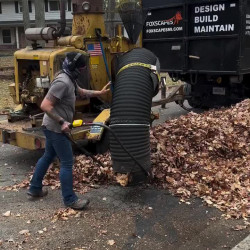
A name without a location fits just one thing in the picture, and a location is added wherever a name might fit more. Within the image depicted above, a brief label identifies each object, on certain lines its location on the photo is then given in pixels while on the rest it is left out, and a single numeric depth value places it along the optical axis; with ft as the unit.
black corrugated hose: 17.43
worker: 15.49
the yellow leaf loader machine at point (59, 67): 21.39
